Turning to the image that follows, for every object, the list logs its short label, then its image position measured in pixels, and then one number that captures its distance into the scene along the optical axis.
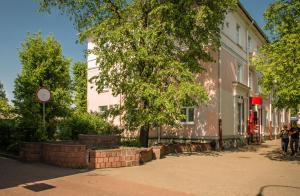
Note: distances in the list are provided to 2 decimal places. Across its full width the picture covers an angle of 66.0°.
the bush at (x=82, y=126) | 13.50
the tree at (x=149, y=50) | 10.26
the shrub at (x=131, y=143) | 12.63
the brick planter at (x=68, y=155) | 8.09
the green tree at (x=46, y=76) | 12.65
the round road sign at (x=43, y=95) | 9.10
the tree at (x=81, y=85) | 24.13
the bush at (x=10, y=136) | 10.53
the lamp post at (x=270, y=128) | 22.60
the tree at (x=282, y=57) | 9.08
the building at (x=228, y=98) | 14.28
